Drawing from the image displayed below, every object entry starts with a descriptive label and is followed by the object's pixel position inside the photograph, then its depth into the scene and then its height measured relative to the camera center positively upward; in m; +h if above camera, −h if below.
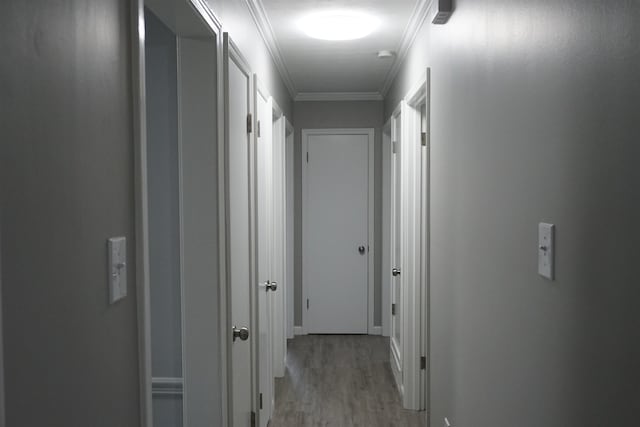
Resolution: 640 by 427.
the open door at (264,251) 2.91 -0.29
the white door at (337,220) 5.21 -0.17
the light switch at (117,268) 0.99 -0.12
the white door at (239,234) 1.99 -0.13
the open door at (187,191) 1.79 +0.05
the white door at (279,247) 3.76 -0.32
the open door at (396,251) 3.85 -0.37
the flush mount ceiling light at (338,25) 2.78 +1.00
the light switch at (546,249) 1.11 -0.10
